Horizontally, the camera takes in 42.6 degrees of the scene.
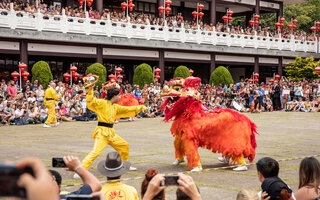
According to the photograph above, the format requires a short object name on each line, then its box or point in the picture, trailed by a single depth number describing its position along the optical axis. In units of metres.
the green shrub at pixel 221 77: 29.03
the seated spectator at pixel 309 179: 3.99
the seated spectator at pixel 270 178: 3.83
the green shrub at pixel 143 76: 24.39
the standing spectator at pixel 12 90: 18.87
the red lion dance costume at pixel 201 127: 7.50
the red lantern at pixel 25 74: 21.09
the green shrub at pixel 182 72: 27.55
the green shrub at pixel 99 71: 22.78
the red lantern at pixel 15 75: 20.73
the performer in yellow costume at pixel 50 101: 16.47
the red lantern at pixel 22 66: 21.08
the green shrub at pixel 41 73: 20.98
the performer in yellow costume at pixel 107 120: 7.10
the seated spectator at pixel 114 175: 3.97
